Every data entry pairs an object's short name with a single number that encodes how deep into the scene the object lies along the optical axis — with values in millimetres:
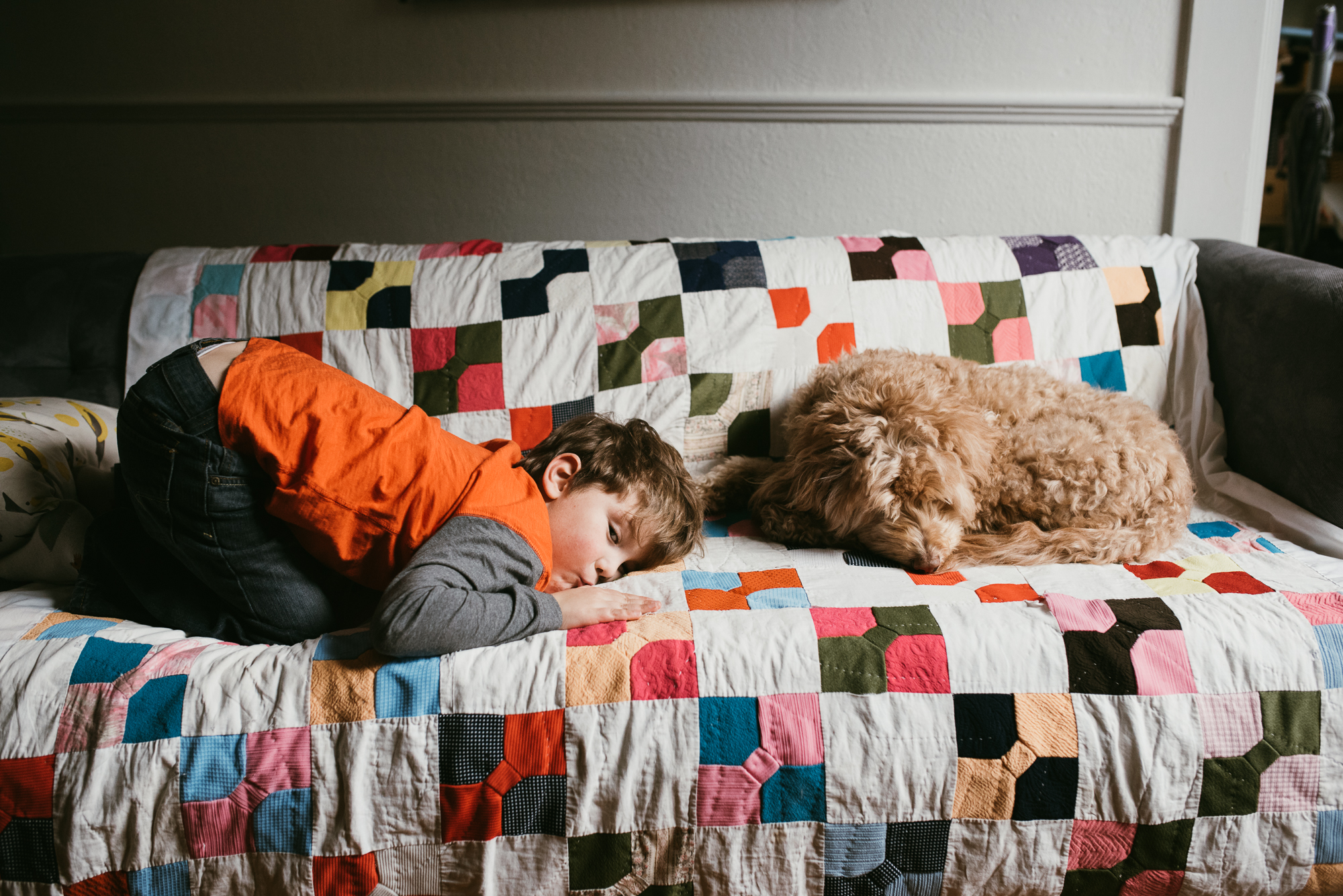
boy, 1061
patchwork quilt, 978
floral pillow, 1258
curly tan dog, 1334
